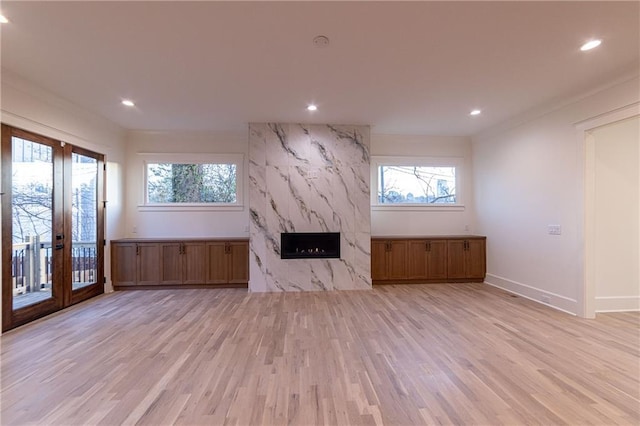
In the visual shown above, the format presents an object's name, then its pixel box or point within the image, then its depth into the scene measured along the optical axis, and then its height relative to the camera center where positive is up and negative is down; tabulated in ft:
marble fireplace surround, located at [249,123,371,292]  17.08 +0.77
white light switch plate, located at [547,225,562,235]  13.76 -0.88
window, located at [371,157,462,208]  20.25 +2.25
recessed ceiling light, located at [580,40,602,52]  8.86 +5.34
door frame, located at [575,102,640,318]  12.41 -0.64
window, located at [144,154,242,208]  19.16 +2.24
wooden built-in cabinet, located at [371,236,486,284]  18.57 -3.15
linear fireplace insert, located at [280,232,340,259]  17.25 -1.99
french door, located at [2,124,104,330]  11.20 -0.59
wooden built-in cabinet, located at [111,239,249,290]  17.24 -3.11
